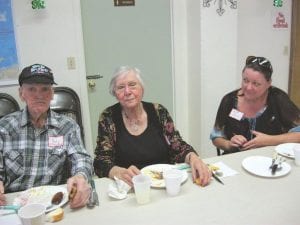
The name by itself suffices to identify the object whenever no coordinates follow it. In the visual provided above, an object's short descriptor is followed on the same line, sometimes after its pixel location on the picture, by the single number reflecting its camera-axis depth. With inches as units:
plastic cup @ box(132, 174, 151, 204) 51.6
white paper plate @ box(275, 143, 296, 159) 69.1
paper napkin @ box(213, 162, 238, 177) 61.8
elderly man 65.1
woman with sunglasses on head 83.1
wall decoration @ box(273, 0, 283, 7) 146.4
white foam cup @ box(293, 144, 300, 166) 64.2
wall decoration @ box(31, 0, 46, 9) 108.0
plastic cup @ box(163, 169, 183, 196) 53.6
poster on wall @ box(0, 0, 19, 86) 107.3
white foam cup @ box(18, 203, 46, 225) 43.4
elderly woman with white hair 73.7
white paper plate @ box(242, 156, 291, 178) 60.4
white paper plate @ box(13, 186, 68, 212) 53.2
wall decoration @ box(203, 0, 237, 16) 124.6
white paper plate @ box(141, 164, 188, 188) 57.3
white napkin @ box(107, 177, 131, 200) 54.5
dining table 47.5
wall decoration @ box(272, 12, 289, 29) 150.6
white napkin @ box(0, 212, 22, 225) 47.5
